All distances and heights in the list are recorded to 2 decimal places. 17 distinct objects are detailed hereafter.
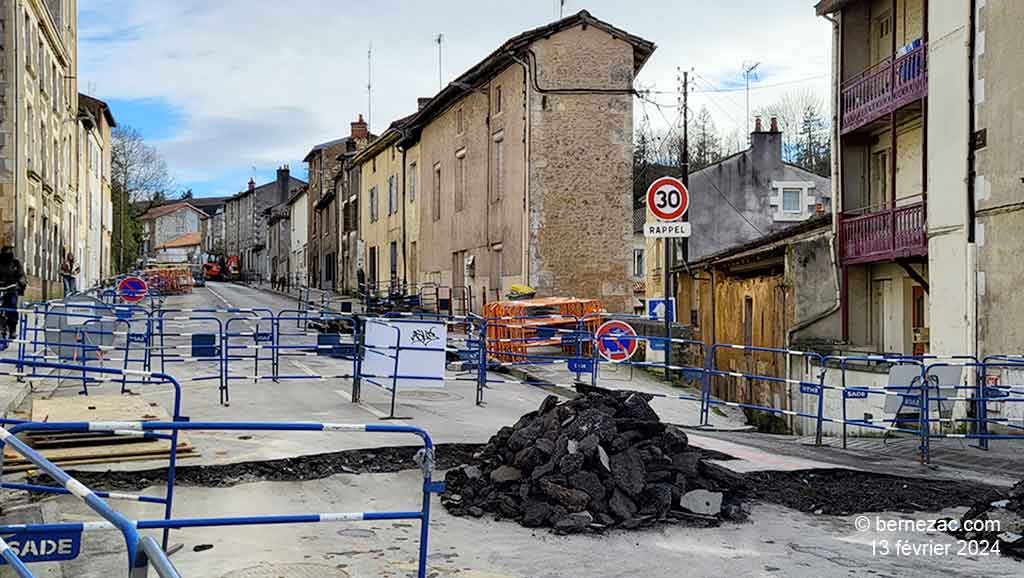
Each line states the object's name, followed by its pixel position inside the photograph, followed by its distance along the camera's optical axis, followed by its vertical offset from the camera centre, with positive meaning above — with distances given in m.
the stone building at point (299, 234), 75.69 +5.16
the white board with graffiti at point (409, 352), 14.24 -0.71
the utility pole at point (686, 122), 32.09 +5.90
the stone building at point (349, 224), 54.16 +4.24
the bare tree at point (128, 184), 71.62 +8.67
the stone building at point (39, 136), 27.72 +5.23
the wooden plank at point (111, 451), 9.01 -1.35
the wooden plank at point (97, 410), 10.13 -1.13
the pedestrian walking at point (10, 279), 20.02 +0.44
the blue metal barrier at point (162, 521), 3.37 -0.72
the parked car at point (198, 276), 73.39 +2.05
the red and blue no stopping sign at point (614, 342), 16.92 -0.68
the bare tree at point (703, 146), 60.62 +9.44
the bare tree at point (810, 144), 55.91 +8.76
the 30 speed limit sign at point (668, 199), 16.09 +1.61
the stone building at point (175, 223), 142.12 +11.11
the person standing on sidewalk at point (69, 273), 33.72 +0.92
